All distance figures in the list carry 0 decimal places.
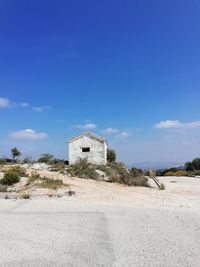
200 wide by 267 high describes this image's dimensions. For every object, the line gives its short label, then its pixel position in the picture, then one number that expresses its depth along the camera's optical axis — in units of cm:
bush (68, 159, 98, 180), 1531
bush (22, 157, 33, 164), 2100
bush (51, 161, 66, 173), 1707
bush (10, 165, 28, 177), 1314
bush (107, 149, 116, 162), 2700
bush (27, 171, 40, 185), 1132
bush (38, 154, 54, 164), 2198
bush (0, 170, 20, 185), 1129
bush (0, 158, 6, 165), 1974
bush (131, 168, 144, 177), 1827
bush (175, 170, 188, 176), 2616
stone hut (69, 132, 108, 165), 2121
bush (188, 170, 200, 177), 2582
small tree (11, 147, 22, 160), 2289
